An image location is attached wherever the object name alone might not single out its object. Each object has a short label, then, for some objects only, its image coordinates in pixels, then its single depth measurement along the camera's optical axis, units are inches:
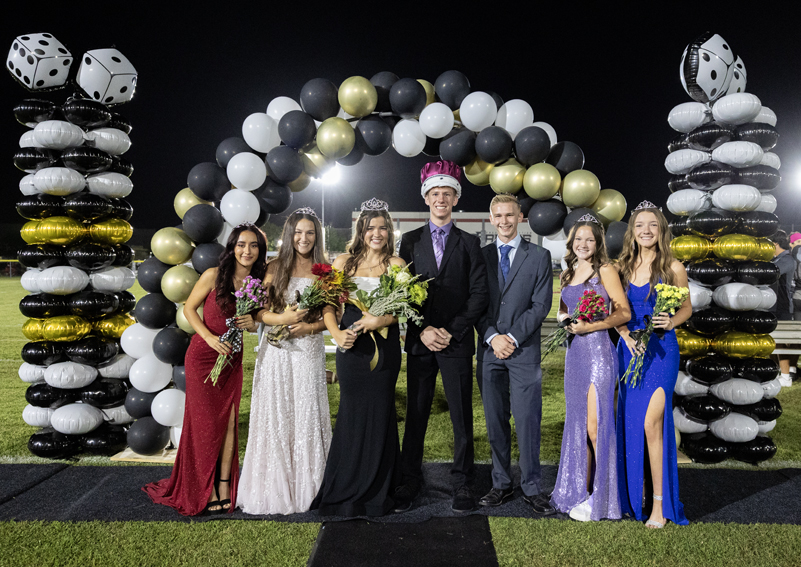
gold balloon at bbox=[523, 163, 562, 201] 189.8
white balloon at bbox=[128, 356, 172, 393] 191.8
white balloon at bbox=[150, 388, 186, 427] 189.2
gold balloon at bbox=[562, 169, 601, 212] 188.1
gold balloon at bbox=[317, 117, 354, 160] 195.2
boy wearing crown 152.6
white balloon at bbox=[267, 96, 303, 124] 208.8
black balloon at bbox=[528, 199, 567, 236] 195.0
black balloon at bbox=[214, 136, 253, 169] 198.8
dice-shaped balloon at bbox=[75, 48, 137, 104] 201.2
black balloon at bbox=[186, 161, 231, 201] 194.5
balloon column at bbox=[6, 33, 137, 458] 198.5
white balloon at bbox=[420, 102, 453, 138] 197.3
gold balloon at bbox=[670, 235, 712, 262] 202.5
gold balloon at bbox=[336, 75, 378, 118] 196.4
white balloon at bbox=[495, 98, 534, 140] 199.6
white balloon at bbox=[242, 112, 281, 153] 198.7
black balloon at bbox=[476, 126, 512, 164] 192.2
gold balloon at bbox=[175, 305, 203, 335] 186.2
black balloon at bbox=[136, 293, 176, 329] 192.1
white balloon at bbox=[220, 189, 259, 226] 190.4
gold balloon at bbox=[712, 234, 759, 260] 195.5
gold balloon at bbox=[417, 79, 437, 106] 209.2
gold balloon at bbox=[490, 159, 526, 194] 195.9
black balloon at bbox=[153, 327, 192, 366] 188.7
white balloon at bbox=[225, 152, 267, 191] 192.7
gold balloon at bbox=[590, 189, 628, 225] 194.7
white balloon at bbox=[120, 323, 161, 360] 195.9
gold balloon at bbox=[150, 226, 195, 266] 190.9
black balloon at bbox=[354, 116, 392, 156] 203.2
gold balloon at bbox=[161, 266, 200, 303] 185.5
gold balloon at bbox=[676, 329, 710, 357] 200.5
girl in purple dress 147.6
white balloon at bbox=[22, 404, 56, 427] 202.5
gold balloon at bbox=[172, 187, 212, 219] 199.8
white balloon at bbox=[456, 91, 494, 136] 193.9
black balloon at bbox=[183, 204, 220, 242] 187.3
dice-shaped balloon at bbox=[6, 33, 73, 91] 196.5
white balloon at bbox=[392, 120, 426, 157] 202.5
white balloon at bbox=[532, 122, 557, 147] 204.7
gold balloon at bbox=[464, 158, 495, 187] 207.0
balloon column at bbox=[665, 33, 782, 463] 193.5
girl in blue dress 147.0
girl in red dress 153.5
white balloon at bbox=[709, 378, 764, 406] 191.5
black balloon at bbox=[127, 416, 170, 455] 191.3
